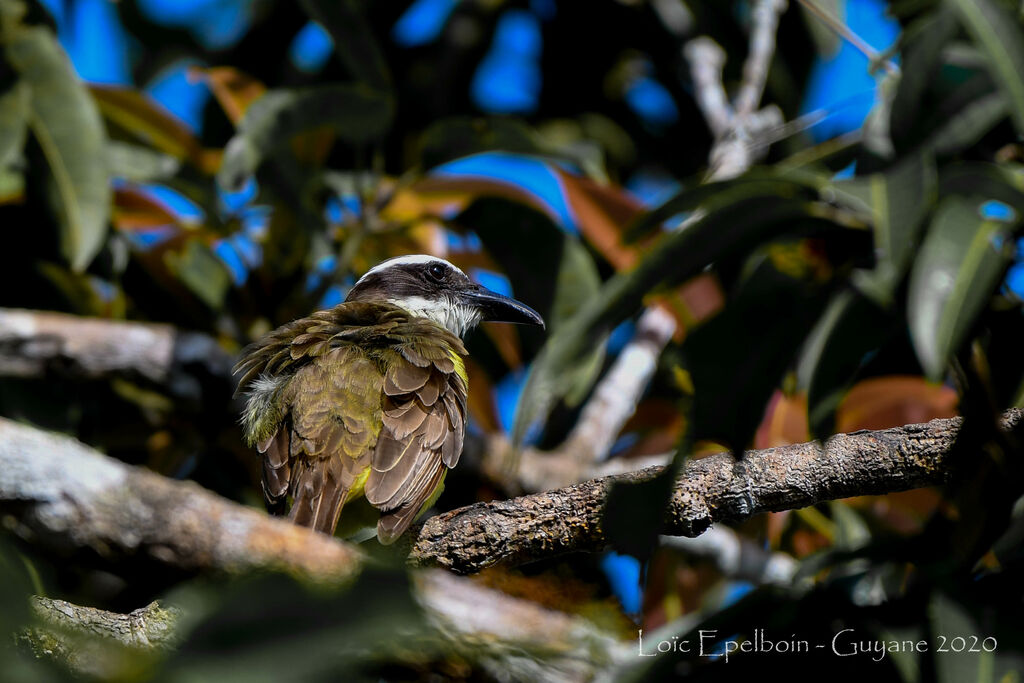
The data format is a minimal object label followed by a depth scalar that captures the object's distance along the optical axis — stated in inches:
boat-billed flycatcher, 251.6
